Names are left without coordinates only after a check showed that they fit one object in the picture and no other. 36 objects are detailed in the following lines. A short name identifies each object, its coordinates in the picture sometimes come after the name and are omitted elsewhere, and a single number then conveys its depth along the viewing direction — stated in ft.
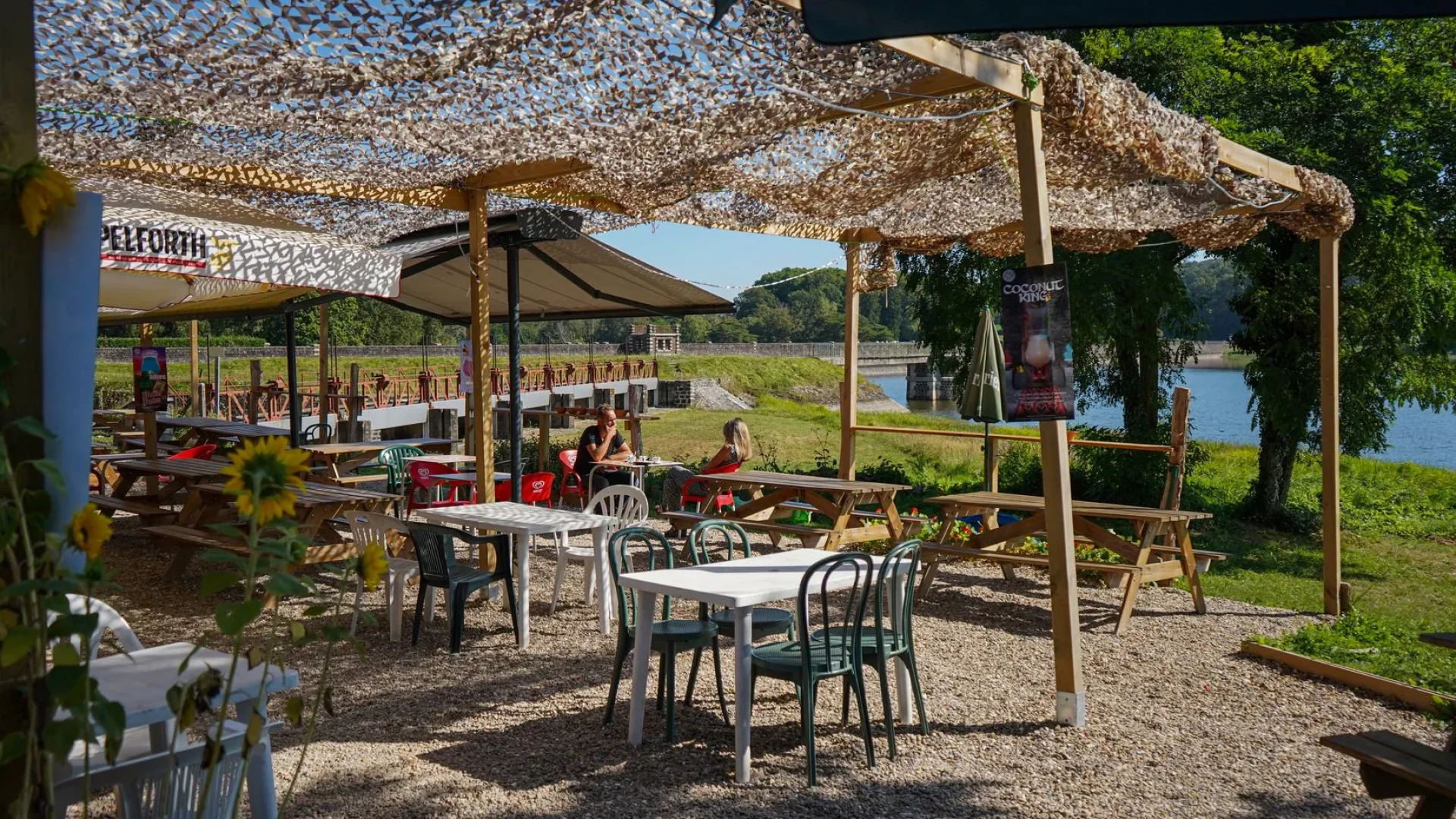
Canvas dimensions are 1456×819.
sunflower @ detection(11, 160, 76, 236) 4.39
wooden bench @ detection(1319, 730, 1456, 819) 9.39
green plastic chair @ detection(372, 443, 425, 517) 32.63
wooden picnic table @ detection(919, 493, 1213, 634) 21.09
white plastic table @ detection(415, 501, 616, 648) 18.94
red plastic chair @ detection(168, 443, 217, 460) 32.09
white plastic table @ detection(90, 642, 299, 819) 7.94
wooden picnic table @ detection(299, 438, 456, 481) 31.91
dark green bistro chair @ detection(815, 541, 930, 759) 13.48
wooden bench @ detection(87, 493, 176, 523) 25.62
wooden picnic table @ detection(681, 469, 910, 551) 25.08
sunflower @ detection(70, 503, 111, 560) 4.41
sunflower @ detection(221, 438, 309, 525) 4.80
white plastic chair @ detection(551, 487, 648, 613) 21.50
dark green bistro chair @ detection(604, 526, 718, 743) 14.06
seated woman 29.01
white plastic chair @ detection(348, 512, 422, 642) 19.02
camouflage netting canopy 12.33
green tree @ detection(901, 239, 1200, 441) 37.01
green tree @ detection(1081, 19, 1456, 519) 35.14
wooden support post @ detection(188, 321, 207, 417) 57.68
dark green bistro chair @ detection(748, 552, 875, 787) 12.63
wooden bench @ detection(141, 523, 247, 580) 21.79
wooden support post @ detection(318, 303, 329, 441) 43.70
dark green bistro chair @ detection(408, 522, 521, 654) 18.49
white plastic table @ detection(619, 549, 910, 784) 12.75
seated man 32.14
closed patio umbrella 25.25
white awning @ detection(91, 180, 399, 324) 15.15
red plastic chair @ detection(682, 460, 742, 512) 30.22
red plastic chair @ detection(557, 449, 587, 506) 33.86
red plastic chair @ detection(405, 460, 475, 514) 31.24
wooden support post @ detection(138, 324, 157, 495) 26.66
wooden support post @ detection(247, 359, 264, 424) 54.44
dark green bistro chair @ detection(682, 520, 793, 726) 14.94
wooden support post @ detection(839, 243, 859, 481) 30.45
